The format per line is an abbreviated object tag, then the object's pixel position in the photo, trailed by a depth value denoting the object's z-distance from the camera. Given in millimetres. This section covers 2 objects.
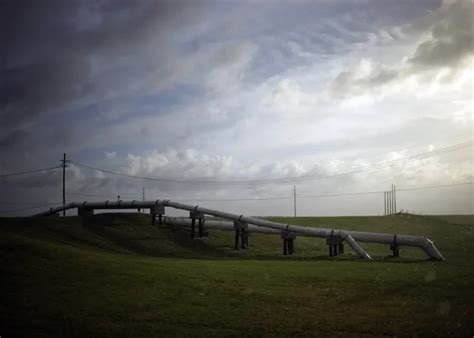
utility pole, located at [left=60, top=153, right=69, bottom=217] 67169
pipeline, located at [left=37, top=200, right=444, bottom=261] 38956
